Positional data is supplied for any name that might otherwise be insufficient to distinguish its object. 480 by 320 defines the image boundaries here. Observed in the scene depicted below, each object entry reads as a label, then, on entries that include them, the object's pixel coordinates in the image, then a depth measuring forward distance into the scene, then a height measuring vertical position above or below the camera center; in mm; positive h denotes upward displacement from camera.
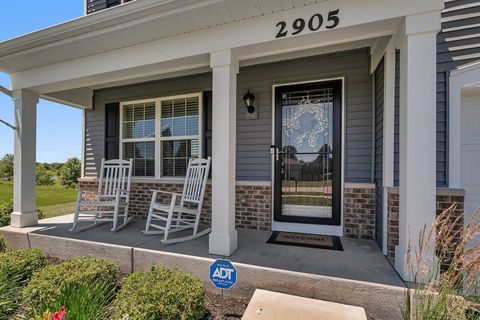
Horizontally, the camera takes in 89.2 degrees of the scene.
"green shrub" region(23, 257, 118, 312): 1918 -1015
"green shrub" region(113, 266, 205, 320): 1707 -1017
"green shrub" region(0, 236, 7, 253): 3258 -1144
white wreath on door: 3408 +564
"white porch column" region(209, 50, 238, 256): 2549 +91
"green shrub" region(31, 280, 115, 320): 1648 -1033
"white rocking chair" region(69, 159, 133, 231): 3447 -543
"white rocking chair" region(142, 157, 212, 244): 2972 -508
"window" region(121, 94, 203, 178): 4188 +475
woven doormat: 2881 -994
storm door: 3332 +115
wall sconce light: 3573 +891
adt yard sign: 1844 -864
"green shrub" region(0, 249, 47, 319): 2025 -1104
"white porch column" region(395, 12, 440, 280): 1983 +312
